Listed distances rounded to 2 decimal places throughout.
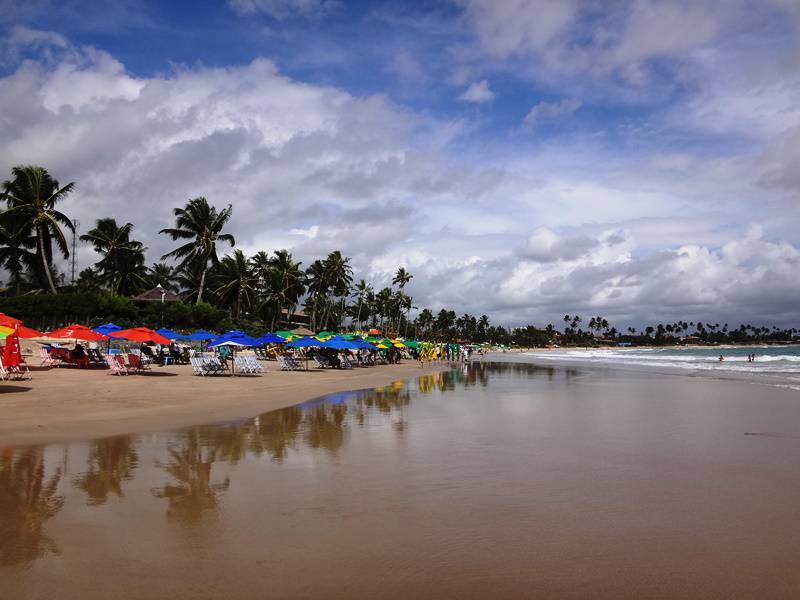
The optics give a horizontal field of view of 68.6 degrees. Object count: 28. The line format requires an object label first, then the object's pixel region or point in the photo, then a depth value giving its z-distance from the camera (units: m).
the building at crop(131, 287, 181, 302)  45.97
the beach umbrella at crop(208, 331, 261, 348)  24.44
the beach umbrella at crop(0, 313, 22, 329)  17.29
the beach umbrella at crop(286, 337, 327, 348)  29.03
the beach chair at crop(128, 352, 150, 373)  21.35
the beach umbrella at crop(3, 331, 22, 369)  16.56
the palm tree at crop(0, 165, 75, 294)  37.41
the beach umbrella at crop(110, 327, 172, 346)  21.64
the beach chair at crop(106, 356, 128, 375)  20.83
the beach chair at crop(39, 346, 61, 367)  22.31
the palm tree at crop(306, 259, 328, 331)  68.88
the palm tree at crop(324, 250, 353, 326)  67.12
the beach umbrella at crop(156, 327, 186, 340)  28.39
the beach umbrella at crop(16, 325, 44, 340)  17.63
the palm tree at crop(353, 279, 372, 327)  96.00
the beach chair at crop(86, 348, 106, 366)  24.76
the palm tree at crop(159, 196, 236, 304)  46.50
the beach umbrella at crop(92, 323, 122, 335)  24.65
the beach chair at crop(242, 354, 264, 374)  24.45
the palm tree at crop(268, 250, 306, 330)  59.78
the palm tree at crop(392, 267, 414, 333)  104.56
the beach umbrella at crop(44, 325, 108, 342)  21.25
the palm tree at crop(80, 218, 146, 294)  48.81
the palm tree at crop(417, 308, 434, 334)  146.88
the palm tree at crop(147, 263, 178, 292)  62.43
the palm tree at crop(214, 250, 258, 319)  53.22
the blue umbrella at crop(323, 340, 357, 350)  30.30
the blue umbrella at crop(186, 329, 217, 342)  29.22
